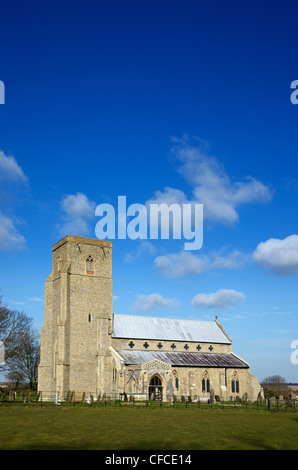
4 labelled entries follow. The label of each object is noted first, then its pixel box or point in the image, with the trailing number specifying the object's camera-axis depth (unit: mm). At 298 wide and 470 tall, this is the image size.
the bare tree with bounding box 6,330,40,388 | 72688
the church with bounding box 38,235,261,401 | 52250
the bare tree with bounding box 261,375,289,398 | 121925
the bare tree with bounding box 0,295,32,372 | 54594
